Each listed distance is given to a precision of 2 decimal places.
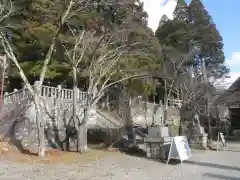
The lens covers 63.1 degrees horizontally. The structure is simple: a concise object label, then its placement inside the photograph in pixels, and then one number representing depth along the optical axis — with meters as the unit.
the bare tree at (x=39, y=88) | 7.94
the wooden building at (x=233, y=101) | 14.61
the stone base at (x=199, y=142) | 11.11
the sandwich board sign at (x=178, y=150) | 7.40
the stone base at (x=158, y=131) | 8.31
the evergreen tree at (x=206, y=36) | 24.70
